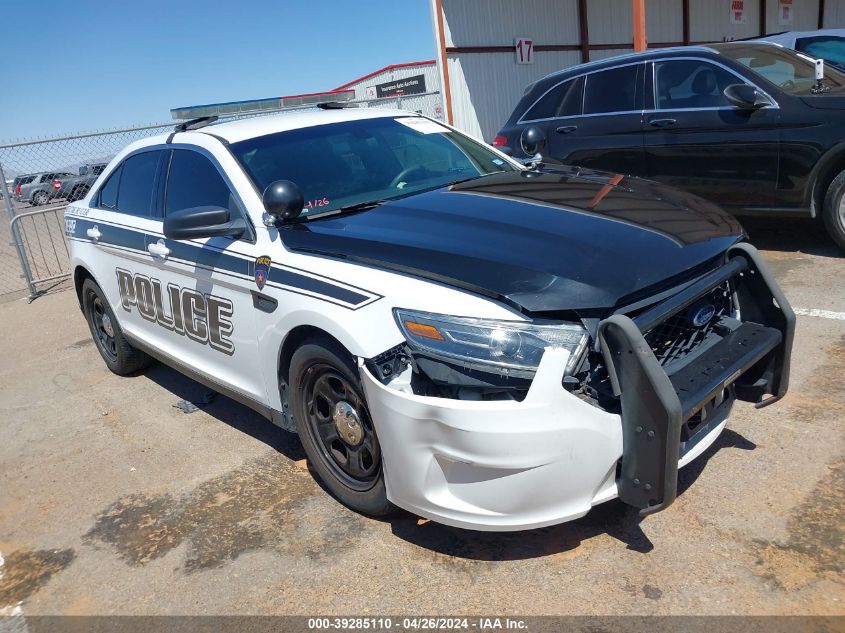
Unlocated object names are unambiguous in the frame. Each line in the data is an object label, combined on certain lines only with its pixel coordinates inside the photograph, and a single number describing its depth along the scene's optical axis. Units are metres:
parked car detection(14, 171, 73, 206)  12.98
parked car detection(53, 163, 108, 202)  11.14
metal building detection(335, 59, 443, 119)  23.53
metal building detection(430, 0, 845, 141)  13.66
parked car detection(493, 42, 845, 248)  5.93
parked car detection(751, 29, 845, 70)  8.78
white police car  2.52
